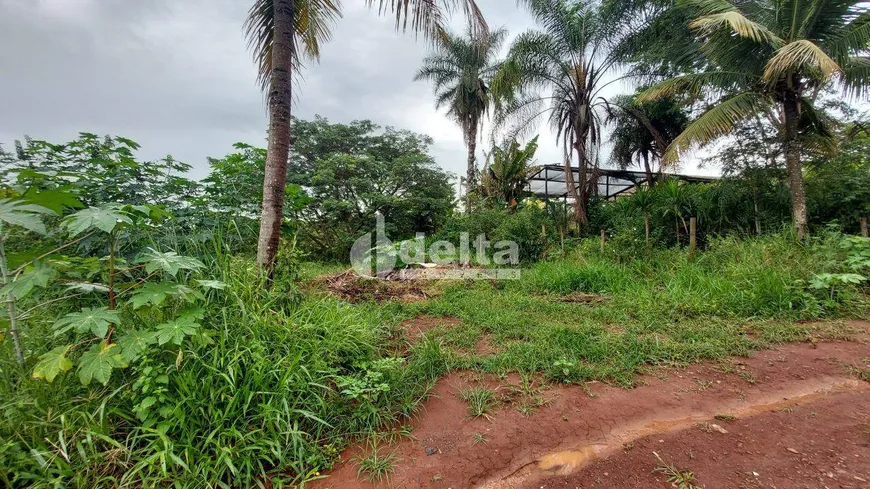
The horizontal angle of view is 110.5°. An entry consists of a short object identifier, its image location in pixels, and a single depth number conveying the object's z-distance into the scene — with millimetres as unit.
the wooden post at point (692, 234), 5725
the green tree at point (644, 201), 7295
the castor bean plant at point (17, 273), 1345
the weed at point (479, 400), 2023
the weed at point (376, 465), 1570
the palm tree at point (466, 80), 11982
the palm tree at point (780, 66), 4992
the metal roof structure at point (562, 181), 11914
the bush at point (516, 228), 8125
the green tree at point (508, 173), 11086
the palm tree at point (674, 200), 6871
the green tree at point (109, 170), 2908
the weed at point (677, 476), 1467
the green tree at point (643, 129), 9766
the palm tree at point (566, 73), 8008
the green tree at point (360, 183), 10586
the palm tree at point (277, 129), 2705
